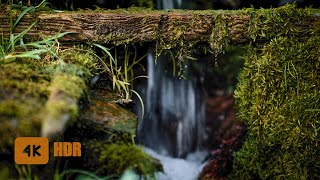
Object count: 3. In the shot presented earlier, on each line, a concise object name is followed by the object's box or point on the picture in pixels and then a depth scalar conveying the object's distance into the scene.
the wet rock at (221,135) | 3.02
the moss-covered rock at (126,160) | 1.37
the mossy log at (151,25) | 2.22
